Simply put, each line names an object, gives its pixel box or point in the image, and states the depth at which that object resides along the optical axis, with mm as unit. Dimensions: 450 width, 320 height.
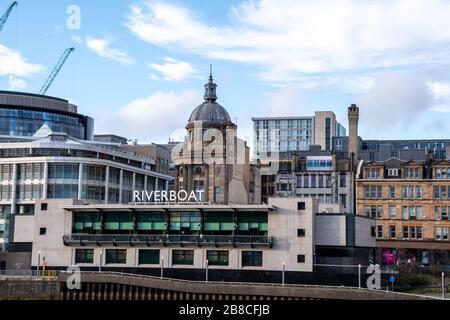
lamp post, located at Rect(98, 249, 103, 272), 92238
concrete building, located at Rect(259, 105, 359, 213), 149750
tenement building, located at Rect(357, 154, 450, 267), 135125
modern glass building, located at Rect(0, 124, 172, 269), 135125
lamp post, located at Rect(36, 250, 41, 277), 94825
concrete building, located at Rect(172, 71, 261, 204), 136375
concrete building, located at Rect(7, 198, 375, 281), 87750
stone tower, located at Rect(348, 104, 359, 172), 153000
